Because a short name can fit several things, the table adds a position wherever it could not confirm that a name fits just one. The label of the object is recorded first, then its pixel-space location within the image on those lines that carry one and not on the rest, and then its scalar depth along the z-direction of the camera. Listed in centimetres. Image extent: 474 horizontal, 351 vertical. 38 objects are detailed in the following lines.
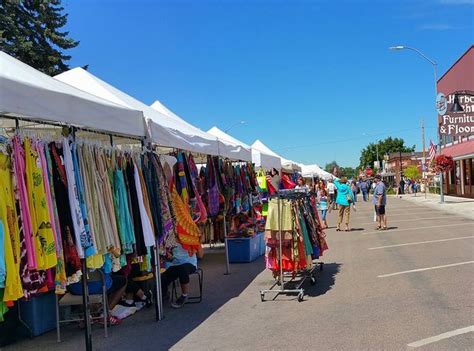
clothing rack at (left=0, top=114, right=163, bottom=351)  508
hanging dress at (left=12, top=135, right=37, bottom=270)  432
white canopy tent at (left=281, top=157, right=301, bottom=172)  1997
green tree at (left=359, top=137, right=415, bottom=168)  11969
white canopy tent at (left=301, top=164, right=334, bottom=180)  3042
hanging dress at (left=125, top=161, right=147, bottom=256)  605
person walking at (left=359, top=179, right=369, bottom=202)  3767
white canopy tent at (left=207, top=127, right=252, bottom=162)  1057
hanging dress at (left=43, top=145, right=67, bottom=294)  475
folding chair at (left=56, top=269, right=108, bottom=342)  611
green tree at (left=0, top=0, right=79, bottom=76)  2628
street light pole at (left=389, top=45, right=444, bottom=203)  2928
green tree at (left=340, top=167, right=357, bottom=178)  15942
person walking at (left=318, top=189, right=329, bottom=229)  1773
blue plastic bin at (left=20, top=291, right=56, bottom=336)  621
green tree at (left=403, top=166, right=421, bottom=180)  6360
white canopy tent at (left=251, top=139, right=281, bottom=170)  1291
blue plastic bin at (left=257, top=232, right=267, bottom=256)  1219
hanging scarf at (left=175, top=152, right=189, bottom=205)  764
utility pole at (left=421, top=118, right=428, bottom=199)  4368
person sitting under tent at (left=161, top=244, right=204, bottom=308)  749
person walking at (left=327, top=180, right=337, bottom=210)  2500
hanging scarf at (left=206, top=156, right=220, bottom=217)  948
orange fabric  720
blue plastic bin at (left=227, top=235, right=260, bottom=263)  1114
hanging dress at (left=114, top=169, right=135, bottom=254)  582
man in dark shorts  1562
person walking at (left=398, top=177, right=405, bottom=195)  5329
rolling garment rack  763
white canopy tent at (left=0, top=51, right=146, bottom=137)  421
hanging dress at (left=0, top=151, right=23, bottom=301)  406
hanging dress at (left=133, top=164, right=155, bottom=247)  609
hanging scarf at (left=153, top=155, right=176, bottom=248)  679
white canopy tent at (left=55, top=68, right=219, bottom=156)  691
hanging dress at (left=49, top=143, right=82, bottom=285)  489
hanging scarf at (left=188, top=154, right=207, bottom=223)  795
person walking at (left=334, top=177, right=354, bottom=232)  1617
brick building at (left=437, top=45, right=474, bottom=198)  2516
